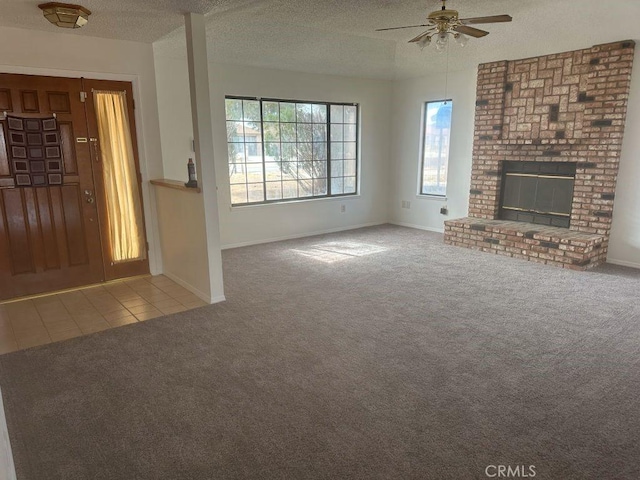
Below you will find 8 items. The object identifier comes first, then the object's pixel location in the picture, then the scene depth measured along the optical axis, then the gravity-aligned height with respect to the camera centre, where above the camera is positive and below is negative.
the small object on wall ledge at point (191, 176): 3.80 -0.21
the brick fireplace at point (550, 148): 4.80 +0.02
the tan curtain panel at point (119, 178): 4.29 -0.25
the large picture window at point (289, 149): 5.87 +0.04
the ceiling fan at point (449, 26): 3.36 +1.00
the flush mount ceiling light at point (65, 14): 3.14 +1.03
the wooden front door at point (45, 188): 3.84 -0.31
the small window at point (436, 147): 6.68 +0.06
